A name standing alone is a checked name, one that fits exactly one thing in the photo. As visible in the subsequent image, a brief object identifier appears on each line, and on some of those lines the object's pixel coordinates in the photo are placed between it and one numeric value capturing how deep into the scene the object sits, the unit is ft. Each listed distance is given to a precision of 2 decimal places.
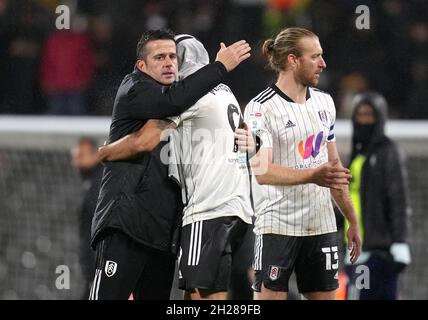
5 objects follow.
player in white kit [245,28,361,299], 32.89
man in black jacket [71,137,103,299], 41.52
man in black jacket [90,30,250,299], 31.55
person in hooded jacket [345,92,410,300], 41.50
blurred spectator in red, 46.85
